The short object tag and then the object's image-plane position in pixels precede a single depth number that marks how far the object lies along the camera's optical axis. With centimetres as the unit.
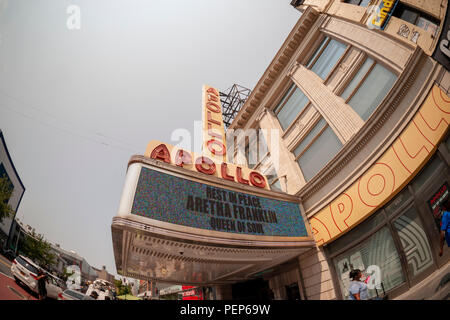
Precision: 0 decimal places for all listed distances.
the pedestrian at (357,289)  491
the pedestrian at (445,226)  421
